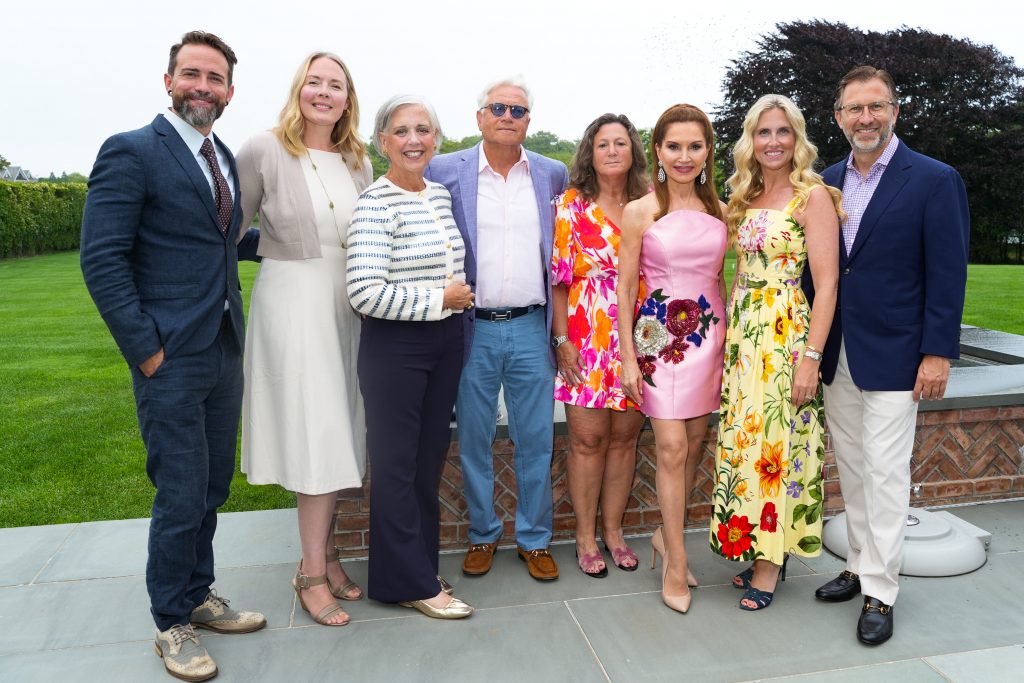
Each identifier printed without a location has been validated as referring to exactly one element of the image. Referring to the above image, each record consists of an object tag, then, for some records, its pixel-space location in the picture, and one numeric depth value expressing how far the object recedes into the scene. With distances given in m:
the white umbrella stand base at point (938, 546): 3.42
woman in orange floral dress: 3.25
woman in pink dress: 3.05
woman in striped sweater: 2.79
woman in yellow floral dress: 2.92
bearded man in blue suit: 2.44
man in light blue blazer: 3.22
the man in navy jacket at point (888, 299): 2.79
